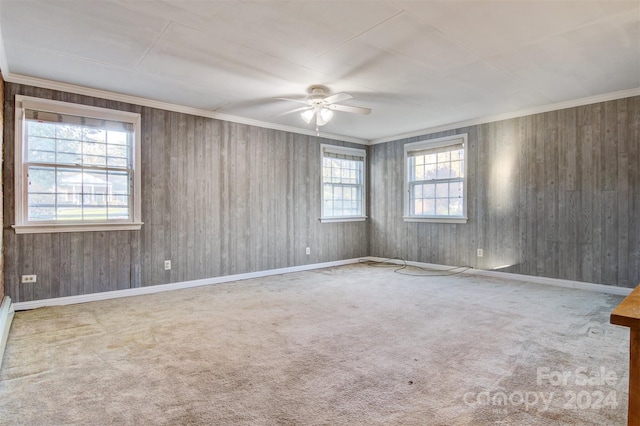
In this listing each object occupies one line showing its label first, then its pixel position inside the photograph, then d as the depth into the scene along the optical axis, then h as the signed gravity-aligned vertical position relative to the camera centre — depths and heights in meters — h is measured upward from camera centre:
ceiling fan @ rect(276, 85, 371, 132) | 3.92 +1.31
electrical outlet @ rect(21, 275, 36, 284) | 3.62 -0.69
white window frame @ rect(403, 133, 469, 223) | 5.59 +0.69
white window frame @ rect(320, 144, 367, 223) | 6.33 +0.68
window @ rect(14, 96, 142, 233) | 3.65 +0.56
